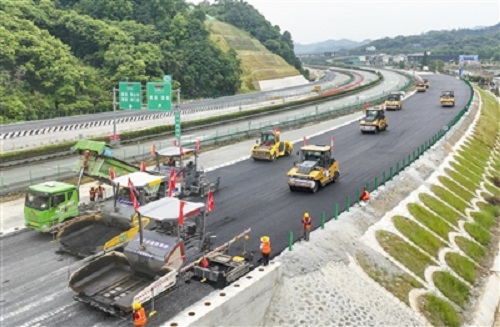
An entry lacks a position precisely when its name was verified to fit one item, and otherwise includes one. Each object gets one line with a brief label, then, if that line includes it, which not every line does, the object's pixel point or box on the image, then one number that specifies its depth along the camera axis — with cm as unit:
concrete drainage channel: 1391
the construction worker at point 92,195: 2570
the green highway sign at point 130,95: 4156
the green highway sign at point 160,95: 3859
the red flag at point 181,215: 1509
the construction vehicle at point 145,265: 1432
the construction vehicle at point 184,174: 2705
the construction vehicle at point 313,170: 2731
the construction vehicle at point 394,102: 6331
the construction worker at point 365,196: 2558
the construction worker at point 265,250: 1716
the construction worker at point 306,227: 1972
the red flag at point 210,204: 1738
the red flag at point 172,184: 1921
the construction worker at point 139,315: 1319
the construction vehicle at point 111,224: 1883
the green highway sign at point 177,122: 3612
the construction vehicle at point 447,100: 6456
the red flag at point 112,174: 2199
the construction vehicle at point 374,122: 4753
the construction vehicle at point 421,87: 8419
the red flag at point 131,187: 1869
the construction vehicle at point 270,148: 3659
